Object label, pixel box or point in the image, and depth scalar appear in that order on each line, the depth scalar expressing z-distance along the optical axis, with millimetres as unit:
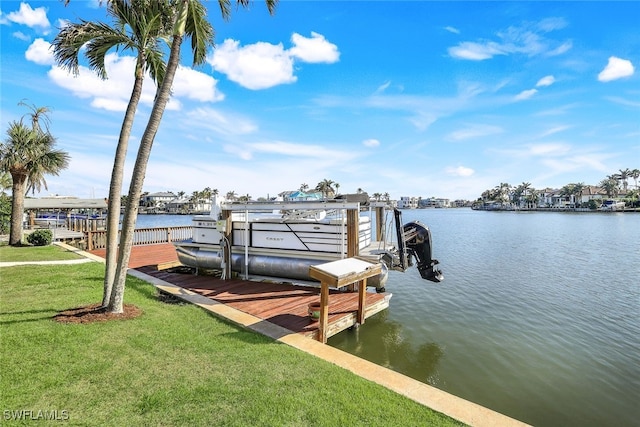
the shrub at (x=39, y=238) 16273
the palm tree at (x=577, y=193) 112844
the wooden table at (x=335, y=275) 5900
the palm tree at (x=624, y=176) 120731
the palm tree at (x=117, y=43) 6199
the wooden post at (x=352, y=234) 8961
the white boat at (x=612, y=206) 97125
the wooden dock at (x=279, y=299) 6898
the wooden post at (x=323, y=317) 6094
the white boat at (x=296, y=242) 8750
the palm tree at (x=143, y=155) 5895
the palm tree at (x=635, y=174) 118375
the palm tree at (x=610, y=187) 111062
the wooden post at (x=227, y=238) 10430
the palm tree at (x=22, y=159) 16141
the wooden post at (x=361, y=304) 7431
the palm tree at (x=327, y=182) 106375
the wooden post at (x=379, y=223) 9930
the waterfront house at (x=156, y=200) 138375
